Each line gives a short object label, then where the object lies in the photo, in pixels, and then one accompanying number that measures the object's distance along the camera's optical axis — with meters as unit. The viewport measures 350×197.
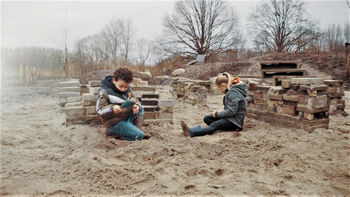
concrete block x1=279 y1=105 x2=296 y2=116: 4.61
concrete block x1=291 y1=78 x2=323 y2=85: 4.36
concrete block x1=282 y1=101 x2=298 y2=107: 4.58
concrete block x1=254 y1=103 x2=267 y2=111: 5.28
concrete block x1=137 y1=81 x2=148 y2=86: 5.55
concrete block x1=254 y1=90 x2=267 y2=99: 5.29
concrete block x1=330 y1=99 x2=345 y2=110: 5.91
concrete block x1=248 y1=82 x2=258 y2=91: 5.54
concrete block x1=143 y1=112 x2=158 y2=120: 4.83
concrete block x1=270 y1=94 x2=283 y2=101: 4.82
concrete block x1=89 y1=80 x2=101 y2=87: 5.15
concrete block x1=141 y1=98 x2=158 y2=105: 4.84
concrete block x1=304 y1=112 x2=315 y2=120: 4.33
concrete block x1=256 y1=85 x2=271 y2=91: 5.24
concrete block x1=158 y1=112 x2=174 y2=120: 4.91
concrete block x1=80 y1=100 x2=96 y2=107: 4.77
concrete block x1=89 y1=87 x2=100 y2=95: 4.79
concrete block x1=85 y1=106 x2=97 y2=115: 4.78
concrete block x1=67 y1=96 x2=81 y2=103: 5.36
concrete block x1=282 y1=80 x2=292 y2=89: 4.69
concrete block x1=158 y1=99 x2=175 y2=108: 4.89
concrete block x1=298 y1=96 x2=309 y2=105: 4.37
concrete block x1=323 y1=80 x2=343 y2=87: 5.61
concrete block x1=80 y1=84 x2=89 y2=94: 6.57
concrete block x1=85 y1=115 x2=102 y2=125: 4.79
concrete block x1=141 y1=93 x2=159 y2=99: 4.91
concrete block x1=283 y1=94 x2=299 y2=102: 4.54
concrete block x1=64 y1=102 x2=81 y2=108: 5.09
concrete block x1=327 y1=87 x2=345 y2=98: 5.88
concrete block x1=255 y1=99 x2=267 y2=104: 5.31
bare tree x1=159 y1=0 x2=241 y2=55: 19.89
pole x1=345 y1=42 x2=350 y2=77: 13.23
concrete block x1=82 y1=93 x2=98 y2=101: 4.72
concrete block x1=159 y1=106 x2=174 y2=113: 4.92
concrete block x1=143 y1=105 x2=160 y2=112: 4.84
